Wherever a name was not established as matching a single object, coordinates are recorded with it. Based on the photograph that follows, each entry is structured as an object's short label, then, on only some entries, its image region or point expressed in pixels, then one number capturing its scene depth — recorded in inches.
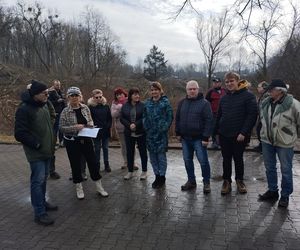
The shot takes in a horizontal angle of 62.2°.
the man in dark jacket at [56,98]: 237.8
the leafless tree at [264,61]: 816.2
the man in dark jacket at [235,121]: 149.6
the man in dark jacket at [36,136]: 126.4
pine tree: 1569.9
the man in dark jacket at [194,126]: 155.5
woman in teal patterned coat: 165.1
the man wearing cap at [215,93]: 246.2
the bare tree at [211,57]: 900.6
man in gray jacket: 138.0
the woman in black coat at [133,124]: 176.9
